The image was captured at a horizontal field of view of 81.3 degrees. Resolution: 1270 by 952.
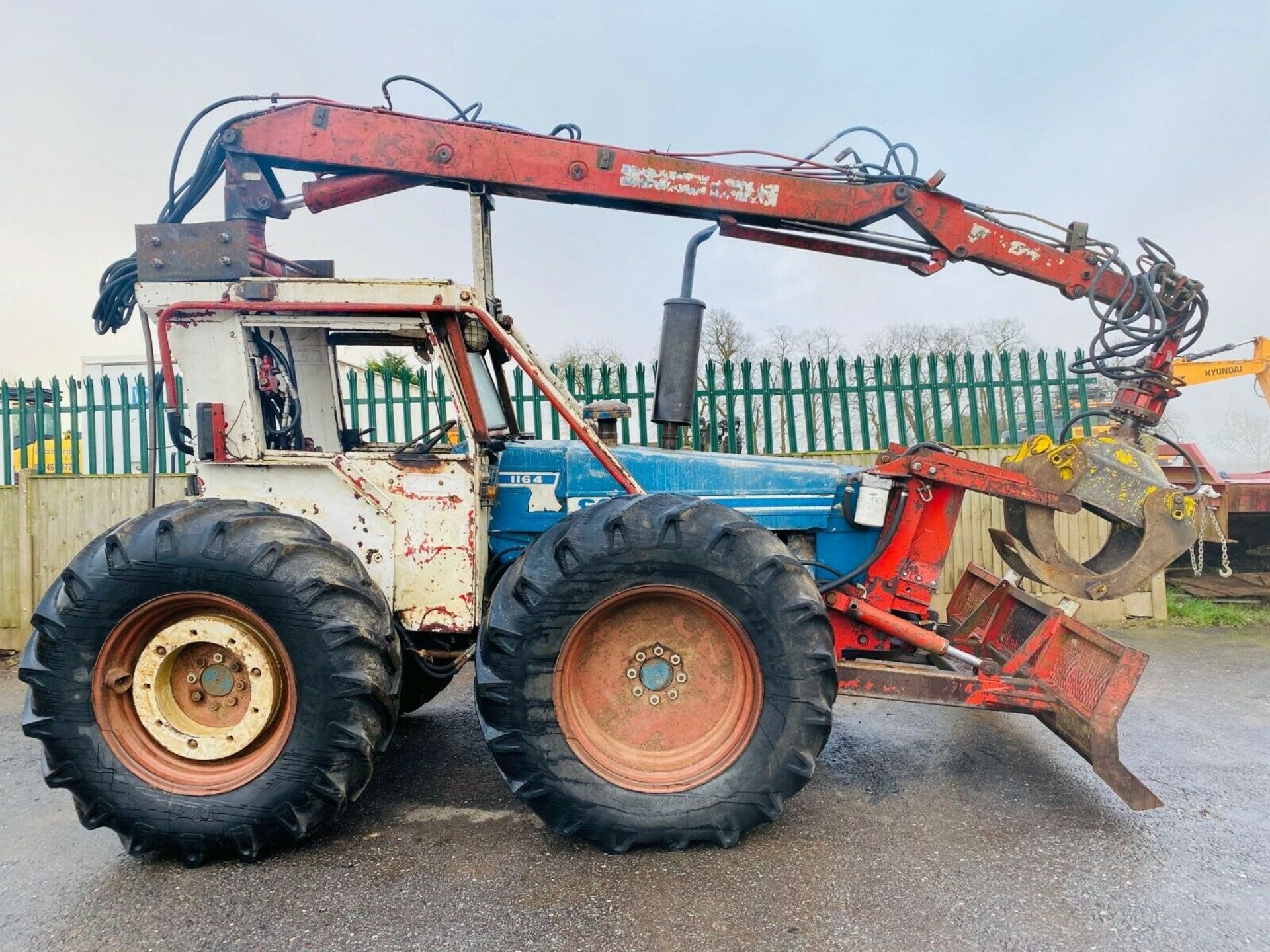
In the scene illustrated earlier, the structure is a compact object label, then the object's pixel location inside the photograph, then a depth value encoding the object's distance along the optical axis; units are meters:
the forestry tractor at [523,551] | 2.94
